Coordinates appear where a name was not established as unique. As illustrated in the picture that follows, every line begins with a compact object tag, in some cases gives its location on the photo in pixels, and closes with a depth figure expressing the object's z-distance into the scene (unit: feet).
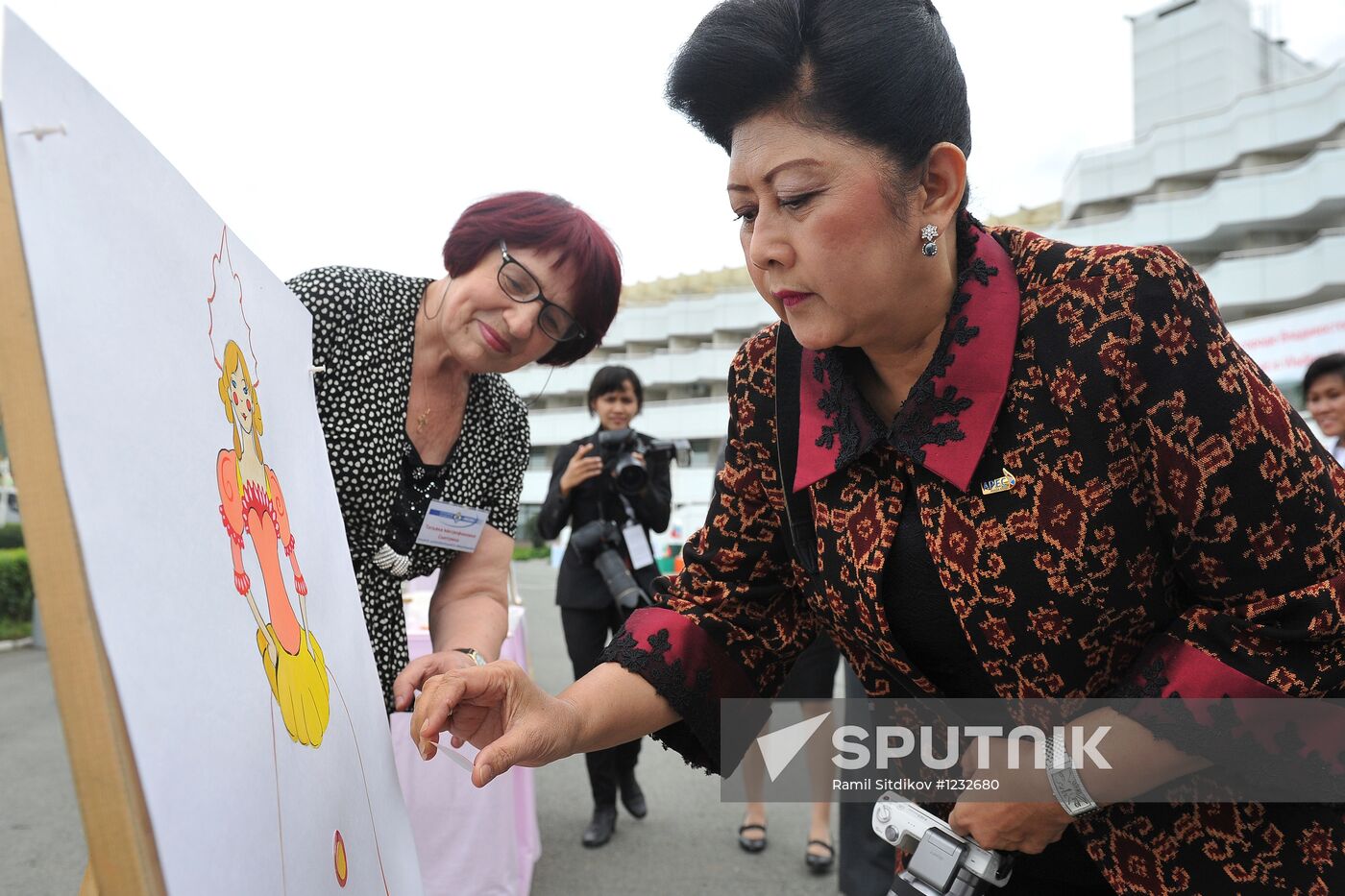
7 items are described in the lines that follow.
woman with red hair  4.69
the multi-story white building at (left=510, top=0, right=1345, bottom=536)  64.59
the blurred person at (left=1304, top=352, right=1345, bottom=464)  13.06
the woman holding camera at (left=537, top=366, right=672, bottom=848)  11.31
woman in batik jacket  2.80
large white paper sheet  1.64
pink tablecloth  8.54
